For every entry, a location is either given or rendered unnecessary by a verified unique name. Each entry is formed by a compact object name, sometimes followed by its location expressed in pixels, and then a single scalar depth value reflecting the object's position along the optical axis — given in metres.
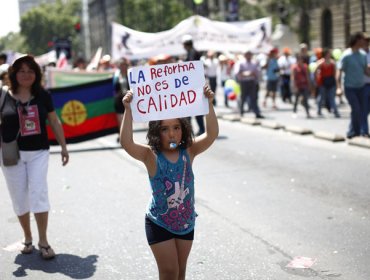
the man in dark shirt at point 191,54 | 13.16
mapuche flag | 12.40
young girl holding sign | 3.89
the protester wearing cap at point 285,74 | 21.53
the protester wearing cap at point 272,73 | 19.95
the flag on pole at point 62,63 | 21.23
